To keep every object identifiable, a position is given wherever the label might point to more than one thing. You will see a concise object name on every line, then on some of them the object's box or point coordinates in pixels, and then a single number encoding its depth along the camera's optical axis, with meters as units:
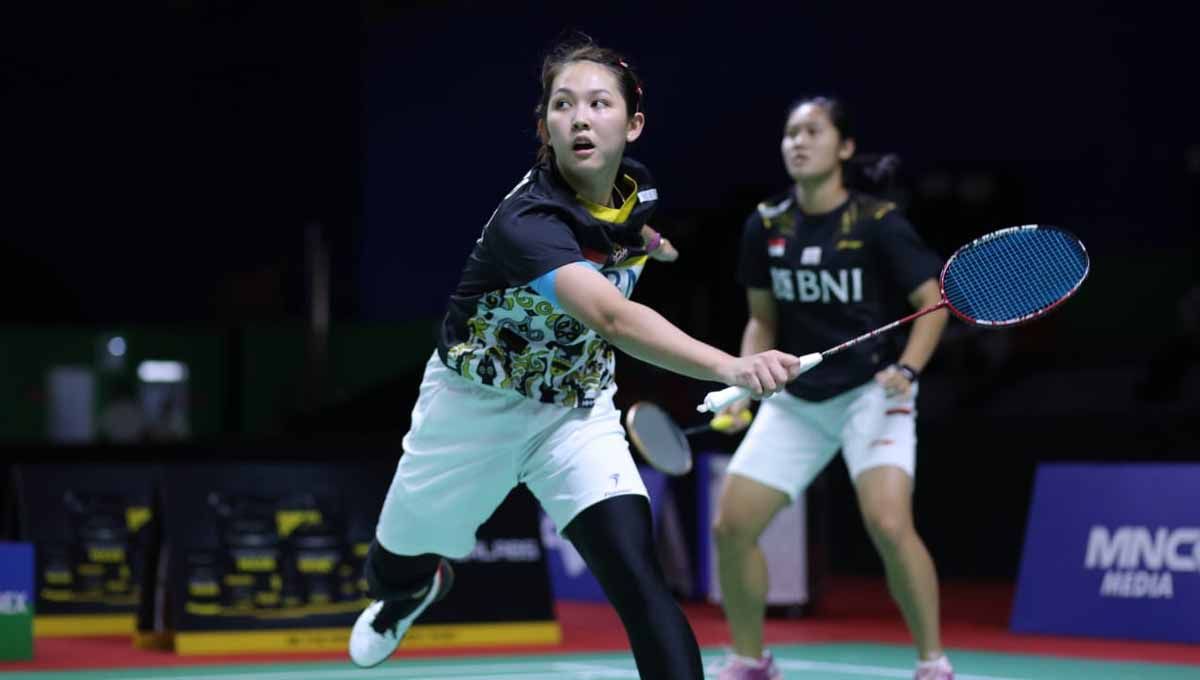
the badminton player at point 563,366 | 7.25
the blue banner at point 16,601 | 12.92
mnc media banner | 14.10
